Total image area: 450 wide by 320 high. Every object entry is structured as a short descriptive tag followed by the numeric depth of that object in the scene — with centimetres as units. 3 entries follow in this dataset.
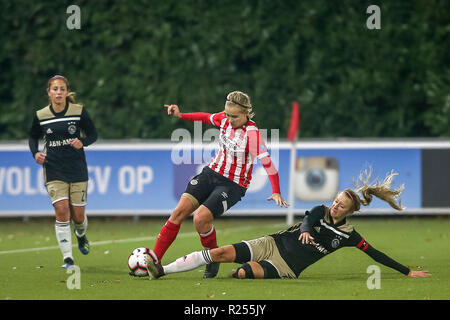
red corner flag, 2961
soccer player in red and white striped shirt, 1689
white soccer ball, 1681
